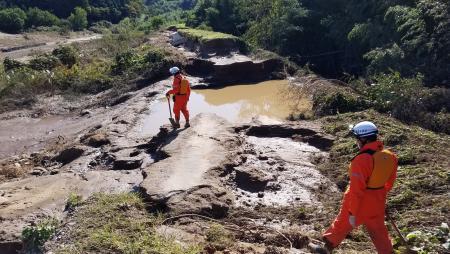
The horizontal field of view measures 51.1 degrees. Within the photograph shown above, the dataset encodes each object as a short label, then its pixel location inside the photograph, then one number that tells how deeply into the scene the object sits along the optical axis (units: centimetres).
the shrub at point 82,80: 1814
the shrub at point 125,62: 1936
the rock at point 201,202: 691
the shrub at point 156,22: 3882
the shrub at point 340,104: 1208
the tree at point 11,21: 5566
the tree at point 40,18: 6031
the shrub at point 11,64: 2016
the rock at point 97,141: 1099
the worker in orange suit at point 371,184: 509
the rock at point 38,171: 1007
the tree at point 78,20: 6169
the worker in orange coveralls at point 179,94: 1040
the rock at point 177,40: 2541
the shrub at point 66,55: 2130
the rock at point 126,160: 950
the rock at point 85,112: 1570
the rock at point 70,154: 1063
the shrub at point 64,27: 5641
